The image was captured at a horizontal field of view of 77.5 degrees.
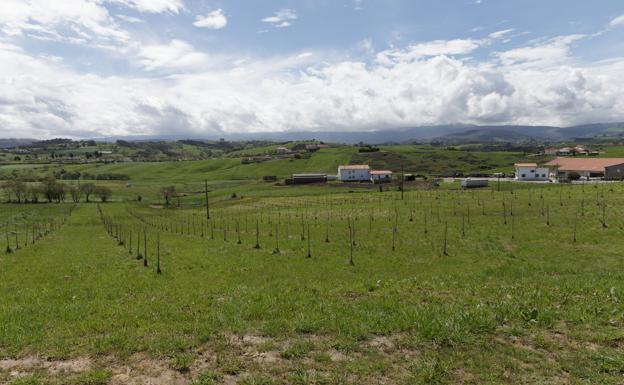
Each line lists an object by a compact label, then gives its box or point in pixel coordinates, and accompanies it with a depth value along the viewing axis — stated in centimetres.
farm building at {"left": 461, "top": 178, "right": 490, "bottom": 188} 9838
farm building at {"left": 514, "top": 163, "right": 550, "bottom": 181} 12312
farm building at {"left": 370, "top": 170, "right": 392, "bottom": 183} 13725
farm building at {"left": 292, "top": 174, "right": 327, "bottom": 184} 13600
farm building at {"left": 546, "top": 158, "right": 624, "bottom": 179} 11769
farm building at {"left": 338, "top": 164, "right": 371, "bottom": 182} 14275
